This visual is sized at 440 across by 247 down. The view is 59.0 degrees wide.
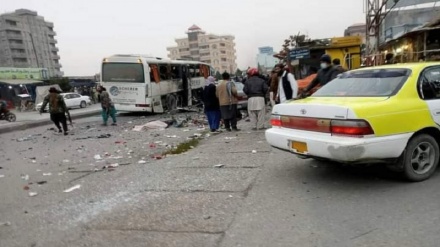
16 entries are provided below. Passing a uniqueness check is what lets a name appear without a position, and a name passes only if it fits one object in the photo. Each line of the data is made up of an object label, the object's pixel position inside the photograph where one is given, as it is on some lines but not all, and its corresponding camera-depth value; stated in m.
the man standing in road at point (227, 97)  10.18
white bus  17.67
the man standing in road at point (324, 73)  7.95
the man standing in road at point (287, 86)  9.57
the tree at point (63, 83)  49.41
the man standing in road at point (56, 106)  12.40
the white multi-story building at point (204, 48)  123.62
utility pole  19.92
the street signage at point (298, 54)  18.03
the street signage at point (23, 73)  46.28
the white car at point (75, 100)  32.34
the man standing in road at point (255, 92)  9.66
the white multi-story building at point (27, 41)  86.75
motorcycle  19.67
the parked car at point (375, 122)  4.42
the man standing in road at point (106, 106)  14.59
